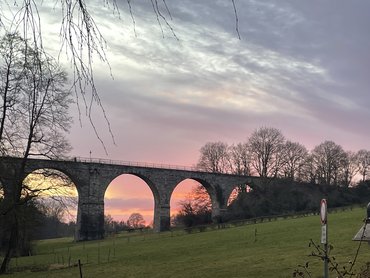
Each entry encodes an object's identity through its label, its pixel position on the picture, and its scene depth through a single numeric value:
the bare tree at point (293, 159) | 66.75
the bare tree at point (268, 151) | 66.75
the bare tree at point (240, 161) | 70.19
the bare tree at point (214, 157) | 71.12
